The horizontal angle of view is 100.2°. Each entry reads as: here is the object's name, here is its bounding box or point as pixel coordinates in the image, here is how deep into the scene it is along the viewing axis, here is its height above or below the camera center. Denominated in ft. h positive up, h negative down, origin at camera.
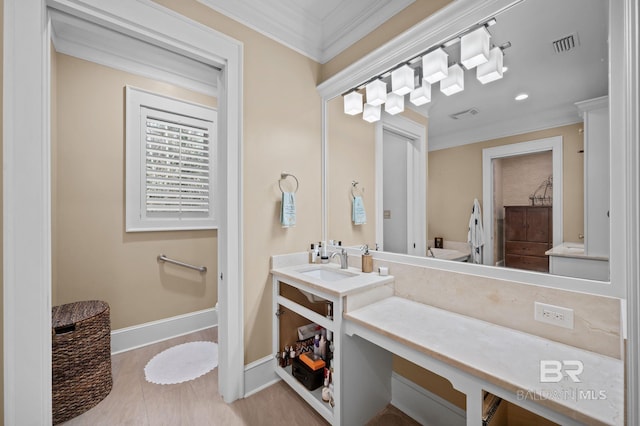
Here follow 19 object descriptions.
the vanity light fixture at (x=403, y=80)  5.64 +2.86
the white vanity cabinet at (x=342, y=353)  4.76 -2.72
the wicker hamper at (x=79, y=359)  5.34 -3.07
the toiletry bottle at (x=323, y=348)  5.93 -3.00
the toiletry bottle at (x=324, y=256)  7.18 -1.14
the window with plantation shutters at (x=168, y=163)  8.19 +1.68
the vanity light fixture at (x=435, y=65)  5.05 +2.84
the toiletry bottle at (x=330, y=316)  5.28 -2.02
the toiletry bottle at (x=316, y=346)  5.99 -3.00
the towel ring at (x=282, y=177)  6.81 +0.94
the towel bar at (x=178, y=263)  8.68 -1.64
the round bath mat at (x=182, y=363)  6.72 -4.10
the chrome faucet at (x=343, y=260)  6.64 -1.15
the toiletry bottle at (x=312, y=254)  7.16 -1.09
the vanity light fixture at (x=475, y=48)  4.47 +2.83
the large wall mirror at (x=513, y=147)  3.57 +1.10
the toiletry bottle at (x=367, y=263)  6.21 -1.15
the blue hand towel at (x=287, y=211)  6.63 +0.07
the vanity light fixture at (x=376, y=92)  6.23 +2.88
